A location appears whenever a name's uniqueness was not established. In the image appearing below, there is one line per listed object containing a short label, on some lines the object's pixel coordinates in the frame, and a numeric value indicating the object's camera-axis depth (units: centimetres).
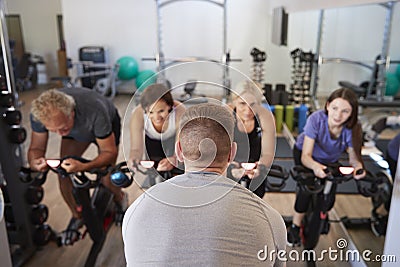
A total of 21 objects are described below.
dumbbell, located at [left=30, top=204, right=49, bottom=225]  211
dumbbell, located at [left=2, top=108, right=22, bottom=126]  190
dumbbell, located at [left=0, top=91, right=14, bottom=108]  188
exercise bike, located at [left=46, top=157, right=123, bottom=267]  181
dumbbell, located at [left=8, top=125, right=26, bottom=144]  195
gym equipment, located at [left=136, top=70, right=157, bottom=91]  625
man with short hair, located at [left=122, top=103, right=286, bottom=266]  80
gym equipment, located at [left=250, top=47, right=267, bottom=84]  472
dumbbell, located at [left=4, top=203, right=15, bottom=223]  207
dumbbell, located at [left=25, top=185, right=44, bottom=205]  205
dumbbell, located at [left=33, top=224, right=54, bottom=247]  215
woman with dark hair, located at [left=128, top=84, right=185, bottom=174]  120
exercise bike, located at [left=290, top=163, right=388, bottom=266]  168
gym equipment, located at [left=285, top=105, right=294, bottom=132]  427
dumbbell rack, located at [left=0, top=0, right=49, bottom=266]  192
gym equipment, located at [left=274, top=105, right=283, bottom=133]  426
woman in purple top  183
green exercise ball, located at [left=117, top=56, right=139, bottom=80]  649
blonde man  180
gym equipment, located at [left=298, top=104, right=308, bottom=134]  412
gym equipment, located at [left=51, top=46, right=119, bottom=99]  607
